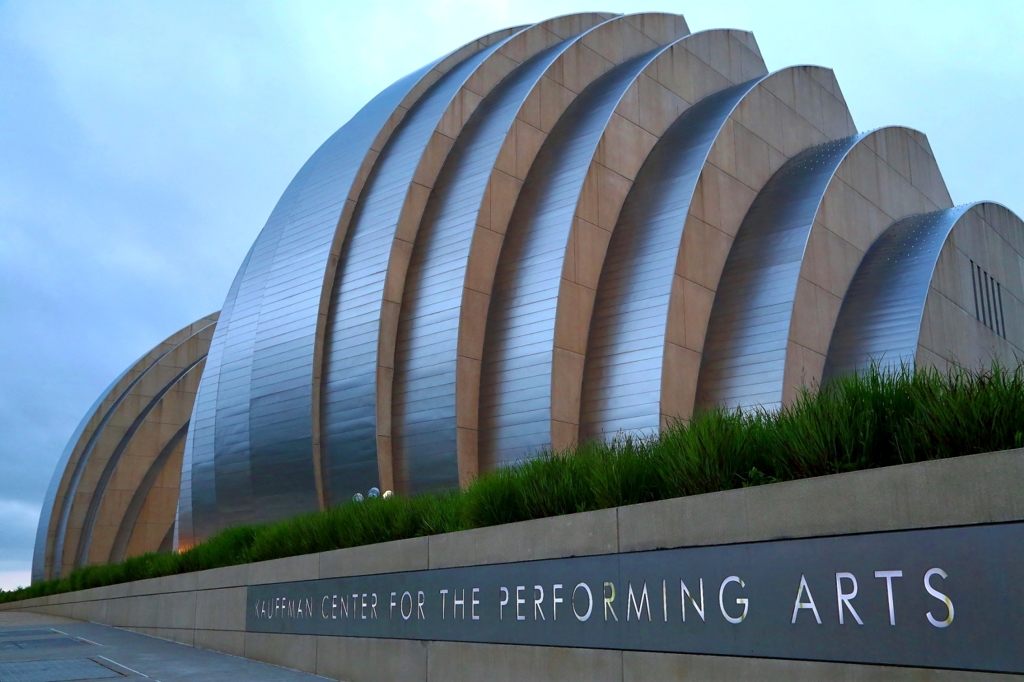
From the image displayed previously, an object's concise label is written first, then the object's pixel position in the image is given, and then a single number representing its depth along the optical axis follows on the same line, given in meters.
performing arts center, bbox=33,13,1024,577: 20.50
